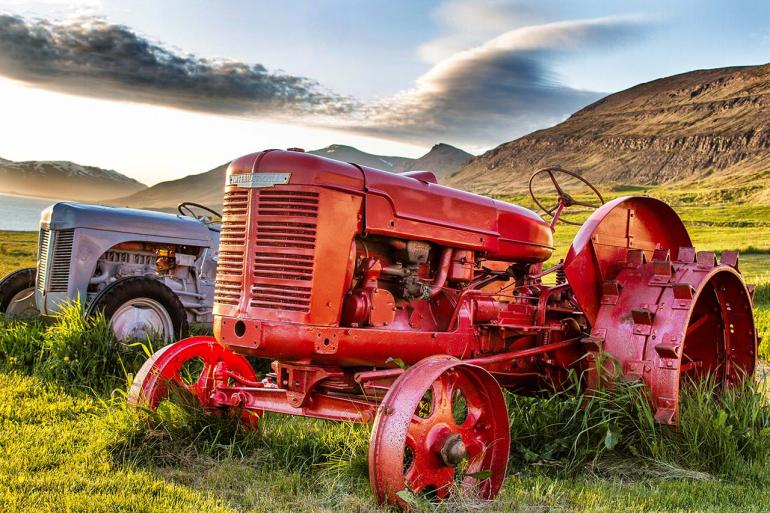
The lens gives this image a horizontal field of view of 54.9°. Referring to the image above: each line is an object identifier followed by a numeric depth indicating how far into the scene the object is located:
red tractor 3.87
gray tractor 7.24
